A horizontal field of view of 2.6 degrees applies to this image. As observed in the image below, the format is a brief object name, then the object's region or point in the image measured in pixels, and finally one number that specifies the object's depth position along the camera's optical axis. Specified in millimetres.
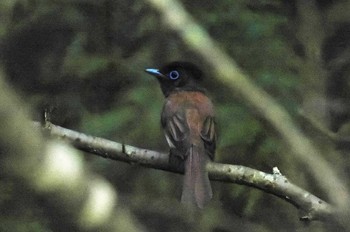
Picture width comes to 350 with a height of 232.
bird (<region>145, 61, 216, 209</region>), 7656
